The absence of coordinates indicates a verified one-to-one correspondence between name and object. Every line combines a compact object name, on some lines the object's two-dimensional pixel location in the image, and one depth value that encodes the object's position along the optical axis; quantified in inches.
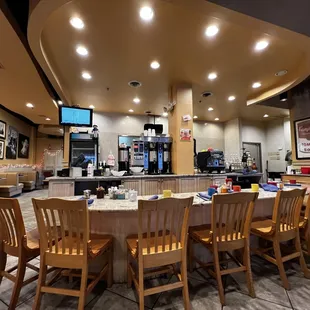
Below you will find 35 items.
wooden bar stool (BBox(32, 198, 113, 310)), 57.7
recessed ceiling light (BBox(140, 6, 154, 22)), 92.3
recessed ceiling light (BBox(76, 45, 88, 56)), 121.1
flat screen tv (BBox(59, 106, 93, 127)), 160.2
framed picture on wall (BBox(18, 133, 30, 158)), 338.6
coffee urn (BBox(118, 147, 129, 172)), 179.4
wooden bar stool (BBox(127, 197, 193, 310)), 58.2
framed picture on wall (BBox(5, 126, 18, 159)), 298.7
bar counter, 77.9
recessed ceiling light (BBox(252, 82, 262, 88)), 177.9
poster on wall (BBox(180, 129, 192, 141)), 168.1
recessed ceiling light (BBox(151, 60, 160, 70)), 139.3
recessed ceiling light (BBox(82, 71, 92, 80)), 155.2
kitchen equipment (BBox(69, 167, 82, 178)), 145.4
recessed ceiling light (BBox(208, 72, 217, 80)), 158.1
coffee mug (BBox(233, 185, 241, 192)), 96.0
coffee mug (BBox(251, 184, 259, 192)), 101.2
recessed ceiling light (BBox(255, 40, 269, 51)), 116.3
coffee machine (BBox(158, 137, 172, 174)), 172.1
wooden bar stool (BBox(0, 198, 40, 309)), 63.3
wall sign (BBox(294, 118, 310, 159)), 177.0
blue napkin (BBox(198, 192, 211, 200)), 85.9
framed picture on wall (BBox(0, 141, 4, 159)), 281.9
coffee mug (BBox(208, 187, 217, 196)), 89.6
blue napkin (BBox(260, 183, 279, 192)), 105.3
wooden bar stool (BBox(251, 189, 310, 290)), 75.8
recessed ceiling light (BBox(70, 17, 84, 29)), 98.0
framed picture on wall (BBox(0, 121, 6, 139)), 280.2
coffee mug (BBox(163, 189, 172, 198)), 86.1
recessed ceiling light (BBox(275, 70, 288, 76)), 154.0
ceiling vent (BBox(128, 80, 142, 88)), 172.4
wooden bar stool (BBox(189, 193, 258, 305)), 67.2
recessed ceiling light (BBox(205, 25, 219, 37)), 104.0
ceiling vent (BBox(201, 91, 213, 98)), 196.7
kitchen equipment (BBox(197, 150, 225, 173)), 171.2
